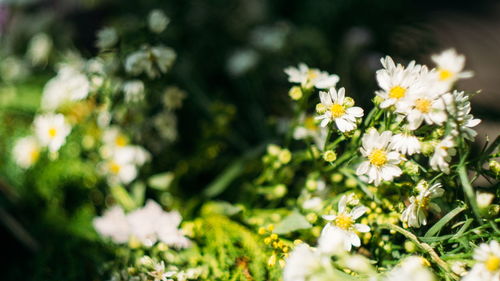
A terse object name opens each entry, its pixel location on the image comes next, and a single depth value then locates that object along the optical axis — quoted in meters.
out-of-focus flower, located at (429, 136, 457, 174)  0.30
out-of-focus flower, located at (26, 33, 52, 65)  0.48
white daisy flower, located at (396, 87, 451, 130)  0.30
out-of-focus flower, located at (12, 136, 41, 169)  0.41
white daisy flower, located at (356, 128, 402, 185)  0.31
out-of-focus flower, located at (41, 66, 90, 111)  0.37
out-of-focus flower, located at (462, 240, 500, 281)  0.29
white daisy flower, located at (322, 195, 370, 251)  0.31
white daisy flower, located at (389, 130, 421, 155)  0.31
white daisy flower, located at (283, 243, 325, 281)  0.28
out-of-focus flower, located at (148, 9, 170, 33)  0.36
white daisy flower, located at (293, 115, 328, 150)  0.36
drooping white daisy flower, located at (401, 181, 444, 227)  0.31
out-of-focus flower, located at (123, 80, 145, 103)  0.36
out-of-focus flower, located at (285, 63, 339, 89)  0.33
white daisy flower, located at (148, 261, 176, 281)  0.32
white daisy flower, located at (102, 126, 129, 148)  0.40
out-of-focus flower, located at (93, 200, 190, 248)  0.35
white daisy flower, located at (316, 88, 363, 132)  0.31
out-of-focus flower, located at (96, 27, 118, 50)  0.37
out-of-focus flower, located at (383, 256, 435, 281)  0.27
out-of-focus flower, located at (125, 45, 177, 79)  0.36
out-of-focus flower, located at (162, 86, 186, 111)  0.40
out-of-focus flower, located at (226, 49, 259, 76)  0.45
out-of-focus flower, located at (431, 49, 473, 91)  0.30
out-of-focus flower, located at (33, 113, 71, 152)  0.39
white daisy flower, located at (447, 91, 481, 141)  0.31
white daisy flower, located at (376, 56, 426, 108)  0.31
